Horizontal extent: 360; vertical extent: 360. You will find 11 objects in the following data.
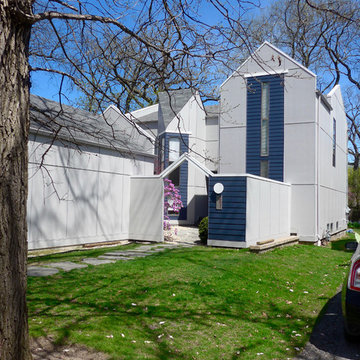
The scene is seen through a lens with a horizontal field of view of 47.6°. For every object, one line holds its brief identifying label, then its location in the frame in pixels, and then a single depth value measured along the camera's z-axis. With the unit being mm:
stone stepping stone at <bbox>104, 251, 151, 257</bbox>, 10602
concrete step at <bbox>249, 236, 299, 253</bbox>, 11914
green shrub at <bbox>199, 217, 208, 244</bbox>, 13688
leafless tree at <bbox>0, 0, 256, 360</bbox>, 3365
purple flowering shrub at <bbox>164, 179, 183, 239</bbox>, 16011
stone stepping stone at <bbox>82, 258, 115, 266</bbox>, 9172
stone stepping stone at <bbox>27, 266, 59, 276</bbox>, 7633
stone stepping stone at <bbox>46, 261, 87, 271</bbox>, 8398
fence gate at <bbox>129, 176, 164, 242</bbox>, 13977
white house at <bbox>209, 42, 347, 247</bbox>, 16484
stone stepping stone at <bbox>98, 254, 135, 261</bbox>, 9812
